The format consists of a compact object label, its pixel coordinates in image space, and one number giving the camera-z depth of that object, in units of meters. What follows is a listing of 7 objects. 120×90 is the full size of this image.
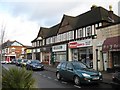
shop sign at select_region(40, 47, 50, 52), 20.75
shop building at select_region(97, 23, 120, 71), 10.07
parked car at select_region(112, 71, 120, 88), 5.41
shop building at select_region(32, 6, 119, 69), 12.91
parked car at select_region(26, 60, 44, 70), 14.32
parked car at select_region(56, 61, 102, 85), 6.60
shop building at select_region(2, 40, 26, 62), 40.42
